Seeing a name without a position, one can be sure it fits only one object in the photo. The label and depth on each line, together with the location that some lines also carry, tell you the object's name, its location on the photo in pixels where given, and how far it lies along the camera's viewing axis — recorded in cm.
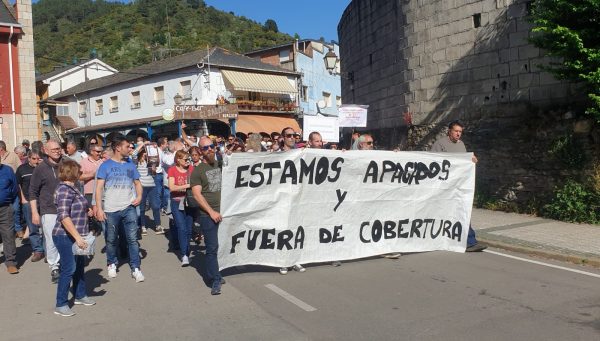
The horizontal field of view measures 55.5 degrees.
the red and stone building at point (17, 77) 2414
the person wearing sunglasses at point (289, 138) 827
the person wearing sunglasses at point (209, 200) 661
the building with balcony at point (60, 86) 5103
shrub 1057
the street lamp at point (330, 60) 1831
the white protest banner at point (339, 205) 714
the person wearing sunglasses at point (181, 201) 829
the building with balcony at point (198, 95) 3791
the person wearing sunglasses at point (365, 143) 903
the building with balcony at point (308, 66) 4556
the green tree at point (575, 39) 965
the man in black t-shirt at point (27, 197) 908
